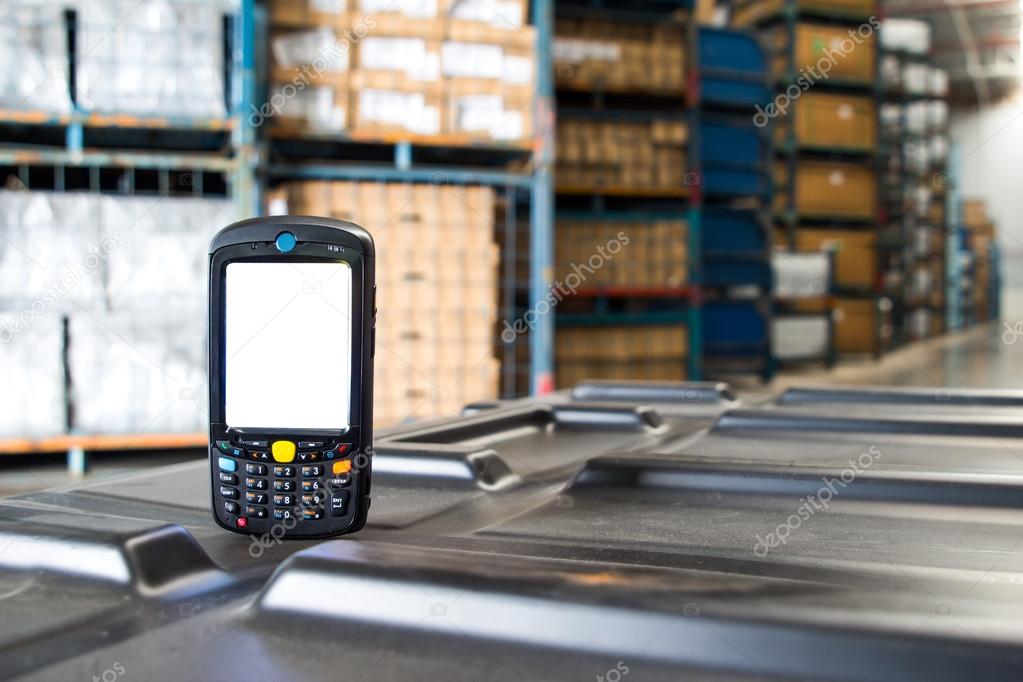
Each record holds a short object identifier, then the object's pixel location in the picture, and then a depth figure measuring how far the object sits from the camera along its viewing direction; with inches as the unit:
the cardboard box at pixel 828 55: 374.3
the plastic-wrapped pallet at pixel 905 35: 475.8
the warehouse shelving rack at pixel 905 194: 503.2
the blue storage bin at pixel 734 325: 308.5
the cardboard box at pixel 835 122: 378.9
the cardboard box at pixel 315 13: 170.7
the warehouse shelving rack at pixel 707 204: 257.9
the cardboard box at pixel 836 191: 385.4
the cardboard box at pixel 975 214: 834.2
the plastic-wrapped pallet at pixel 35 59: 158.4
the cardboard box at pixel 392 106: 174.6
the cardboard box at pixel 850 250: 397.1
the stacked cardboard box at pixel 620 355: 252.2
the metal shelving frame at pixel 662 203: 252.1
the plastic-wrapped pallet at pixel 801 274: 357.4
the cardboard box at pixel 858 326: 422.0
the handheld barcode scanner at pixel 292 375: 31.8
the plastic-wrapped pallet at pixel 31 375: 157.6
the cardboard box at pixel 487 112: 179.2
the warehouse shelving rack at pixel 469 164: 175.2
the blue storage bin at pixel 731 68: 289.4
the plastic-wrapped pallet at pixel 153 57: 159.9
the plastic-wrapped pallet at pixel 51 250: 157.5
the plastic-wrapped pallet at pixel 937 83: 540.4
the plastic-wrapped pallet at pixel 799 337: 362.9
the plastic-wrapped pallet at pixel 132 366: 161.3
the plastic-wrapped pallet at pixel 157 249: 159.9
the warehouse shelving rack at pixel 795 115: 374.0
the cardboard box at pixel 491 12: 177.9
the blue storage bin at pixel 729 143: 294.2
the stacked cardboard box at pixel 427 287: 173.9
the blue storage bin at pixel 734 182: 296.6
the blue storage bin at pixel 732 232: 302.4
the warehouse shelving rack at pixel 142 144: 160.7
